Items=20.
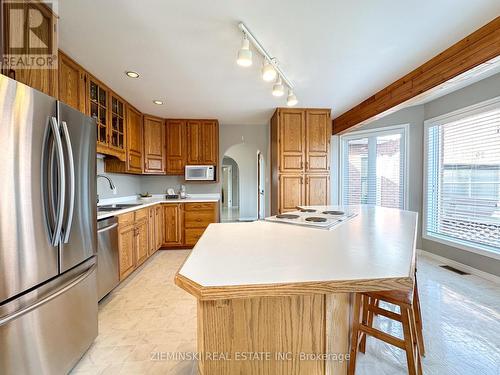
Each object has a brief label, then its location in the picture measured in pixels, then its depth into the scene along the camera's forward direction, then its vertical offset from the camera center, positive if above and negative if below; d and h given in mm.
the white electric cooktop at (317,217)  1552 -296
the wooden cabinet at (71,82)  2025 +952
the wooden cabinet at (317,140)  3648 +664
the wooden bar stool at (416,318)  1412 -903
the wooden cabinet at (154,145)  3883 +650
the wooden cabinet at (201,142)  4273 +751
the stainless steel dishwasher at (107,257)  2082 -728
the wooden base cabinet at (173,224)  3908 -740
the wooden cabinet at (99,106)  2459 +880
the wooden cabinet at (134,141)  3389 +647
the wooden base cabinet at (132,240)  2539 -731
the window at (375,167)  3945 +249
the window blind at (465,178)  2777 +24
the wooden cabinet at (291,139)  3615 +673
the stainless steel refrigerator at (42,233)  1046 -274
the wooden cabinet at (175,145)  4219 +685
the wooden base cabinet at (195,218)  3977 -656
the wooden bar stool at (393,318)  1126 -792
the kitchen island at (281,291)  678 -323
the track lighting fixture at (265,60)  1568 +950
